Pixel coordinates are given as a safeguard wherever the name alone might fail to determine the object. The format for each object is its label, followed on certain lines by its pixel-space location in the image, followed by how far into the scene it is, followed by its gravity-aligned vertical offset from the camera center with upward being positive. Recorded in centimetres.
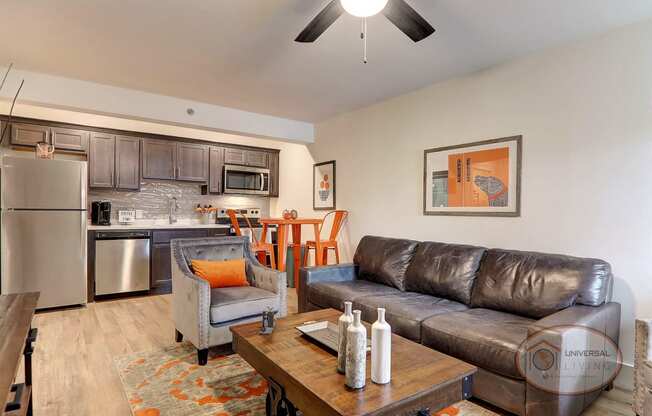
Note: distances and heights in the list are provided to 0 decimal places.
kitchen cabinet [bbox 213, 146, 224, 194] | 564 +55
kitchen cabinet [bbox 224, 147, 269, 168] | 583 +80
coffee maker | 470 -14
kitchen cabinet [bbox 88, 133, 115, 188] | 458 +55
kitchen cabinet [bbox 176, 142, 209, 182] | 531 +64
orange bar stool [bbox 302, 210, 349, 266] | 447 -46
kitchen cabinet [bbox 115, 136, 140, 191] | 477 +55
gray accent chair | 257 -74
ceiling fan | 177 +101
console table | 109 -52
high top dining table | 424 -38
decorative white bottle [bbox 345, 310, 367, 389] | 136 -59
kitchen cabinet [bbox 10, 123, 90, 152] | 419 +82
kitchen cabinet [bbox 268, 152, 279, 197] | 628 +53
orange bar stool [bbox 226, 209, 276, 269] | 437 -52
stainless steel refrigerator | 368 -29
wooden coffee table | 132 -73
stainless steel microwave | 574 +40
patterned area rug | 201 -118
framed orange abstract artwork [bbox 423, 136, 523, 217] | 292 +25
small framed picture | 491 +28
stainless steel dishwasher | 430 -74
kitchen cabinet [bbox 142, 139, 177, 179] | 500 +65
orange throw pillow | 301 -60
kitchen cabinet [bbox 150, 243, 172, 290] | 466 -85
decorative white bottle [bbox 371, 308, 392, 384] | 141 -60
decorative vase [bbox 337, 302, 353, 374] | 150 -56
